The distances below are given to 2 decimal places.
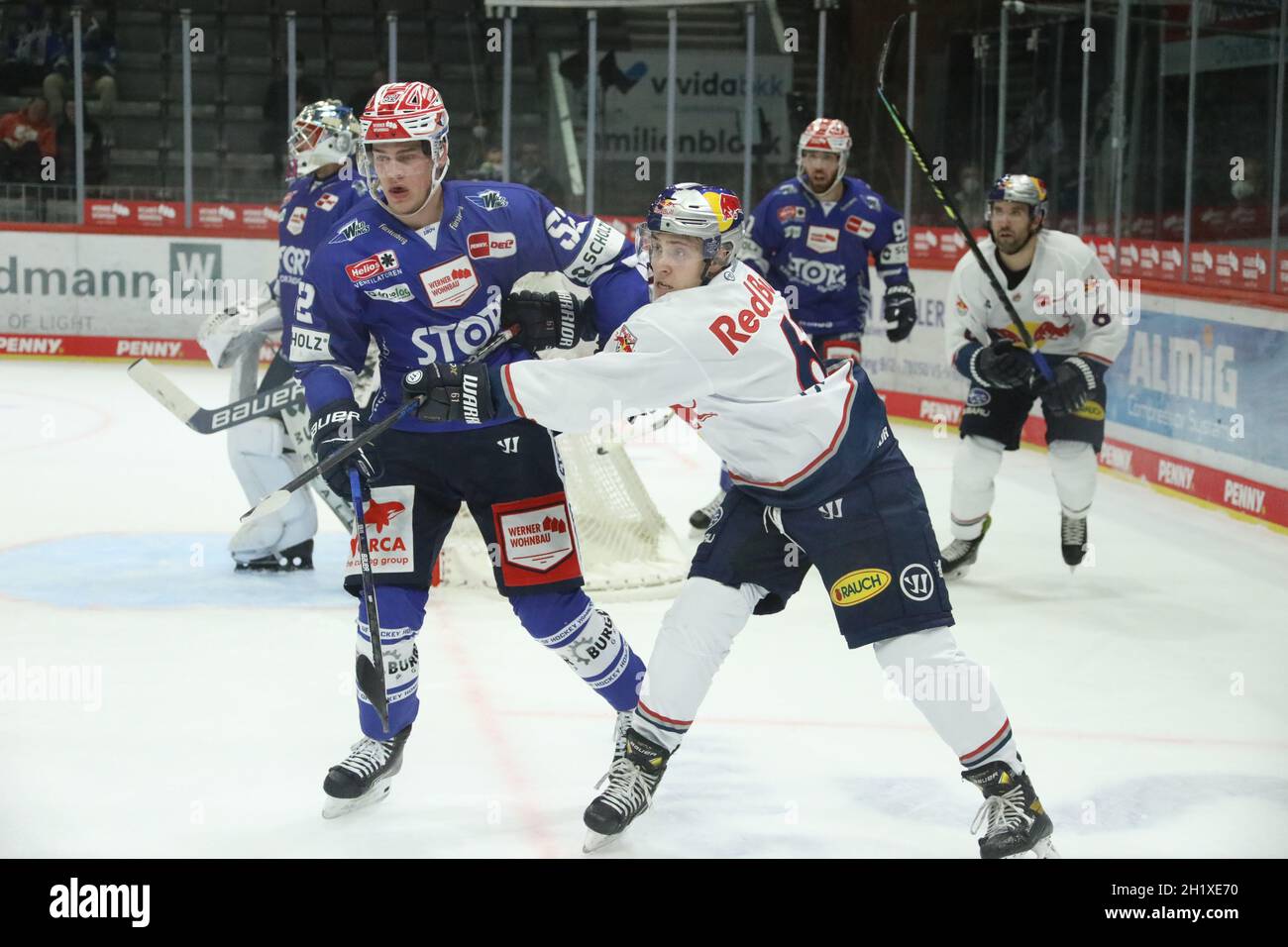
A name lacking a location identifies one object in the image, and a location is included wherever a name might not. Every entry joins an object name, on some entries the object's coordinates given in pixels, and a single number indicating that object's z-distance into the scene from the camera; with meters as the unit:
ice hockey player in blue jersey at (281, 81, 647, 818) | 3.16
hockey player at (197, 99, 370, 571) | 4.95
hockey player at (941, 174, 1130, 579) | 5.33
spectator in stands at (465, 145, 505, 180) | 10.87
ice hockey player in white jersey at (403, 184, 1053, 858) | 2.78
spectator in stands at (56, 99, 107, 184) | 11.20
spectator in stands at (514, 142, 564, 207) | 10.99
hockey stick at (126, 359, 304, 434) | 4.85
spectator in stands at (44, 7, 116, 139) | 11.98
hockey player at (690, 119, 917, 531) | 6.17
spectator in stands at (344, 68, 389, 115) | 12.31
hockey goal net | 5.18
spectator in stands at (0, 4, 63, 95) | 12.20
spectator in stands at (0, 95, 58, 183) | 11.34
